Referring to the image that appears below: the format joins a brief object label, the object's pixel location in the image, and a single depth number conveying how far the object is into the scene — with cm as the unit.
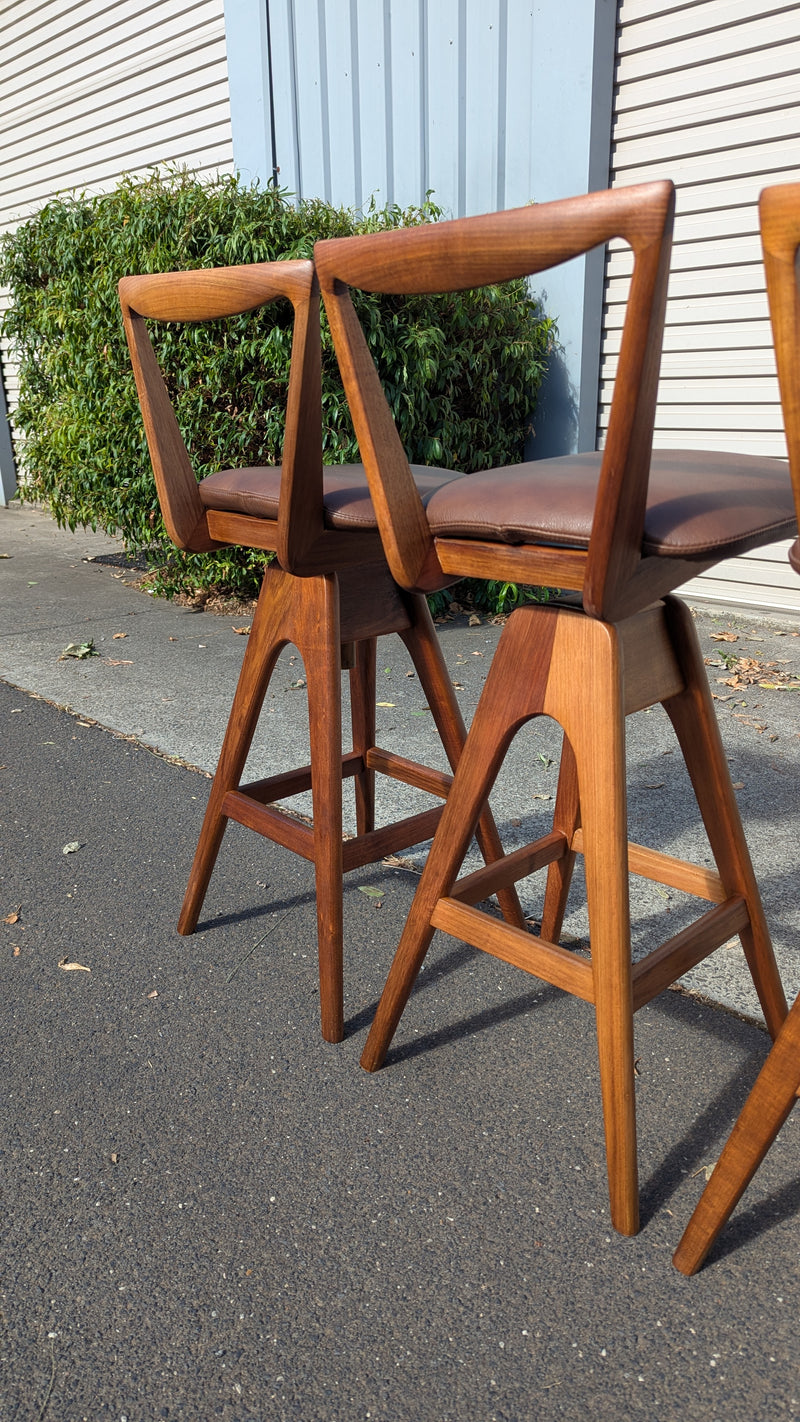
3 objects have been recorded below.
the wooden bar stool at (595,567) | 122
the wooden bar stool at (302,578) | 171
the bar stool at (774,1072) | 100
